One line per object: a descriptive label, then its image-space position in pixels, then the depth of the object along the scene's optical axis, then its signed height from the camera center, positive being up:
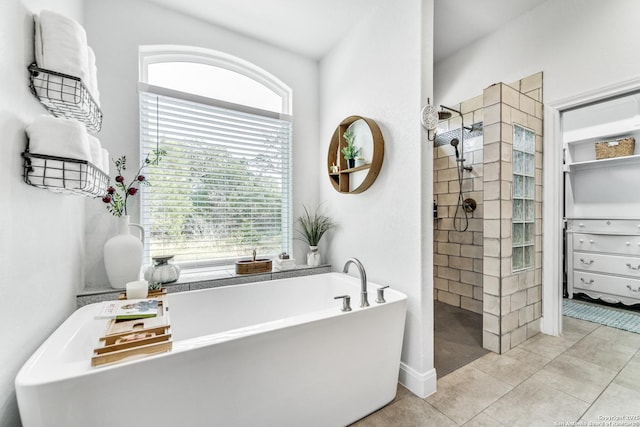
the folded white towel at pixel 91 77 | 1.31 +0.68
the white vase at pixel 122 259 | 1.80 -0.30
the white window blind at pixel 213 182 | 2.19 +0.29
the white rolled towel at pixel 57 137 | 1.07 +0.31
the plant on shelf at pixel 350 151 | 2.32 +0.55
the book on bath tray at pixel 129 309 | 1.35 -0.50
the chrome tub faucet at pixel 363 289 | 1.55 -0.43
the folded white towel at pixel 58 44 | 1.13 +0.72
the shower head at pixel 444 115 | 3.05 +1.13
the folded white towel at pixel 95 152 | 1.29 +0.31
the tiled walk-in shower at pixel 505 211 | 2.23 +0.04
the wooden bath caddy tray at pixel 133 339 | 0.96 -0.50
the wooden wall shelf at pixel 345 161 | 2.03 +0.46
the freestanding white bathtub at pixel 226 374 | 0.89 -0.65
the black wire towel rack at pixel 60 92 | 1.13 +0.54
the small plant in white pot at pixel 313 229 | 2.65 -0.15
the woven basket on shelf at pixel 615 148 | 3.07 +0.78
